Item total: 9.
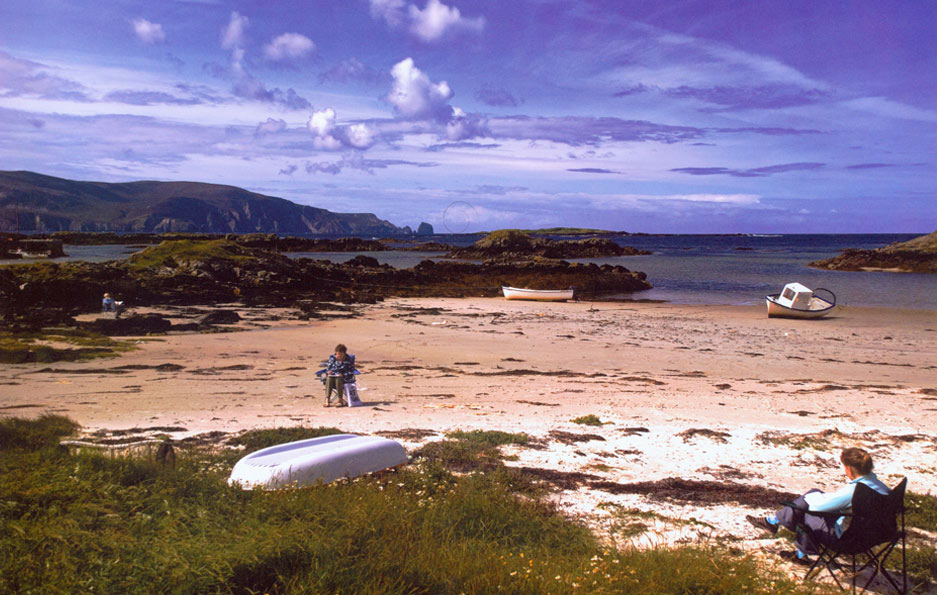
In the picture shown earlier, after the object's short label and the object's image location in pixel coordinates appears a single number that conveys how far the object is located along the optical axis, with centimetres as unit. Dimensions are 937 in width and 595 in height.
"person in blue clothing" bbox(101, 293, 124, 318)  2206
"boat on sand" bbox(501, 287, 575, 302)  3454
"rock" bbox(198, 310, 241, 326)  2184
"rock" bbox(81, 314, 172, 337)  1911
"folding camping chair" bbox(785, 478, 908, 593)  433
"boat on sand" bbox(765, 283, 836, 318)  2781
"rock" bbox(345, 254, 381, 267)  4709
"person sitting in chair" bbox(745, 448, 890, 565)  463
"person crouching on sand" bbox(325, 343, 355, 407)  1083
